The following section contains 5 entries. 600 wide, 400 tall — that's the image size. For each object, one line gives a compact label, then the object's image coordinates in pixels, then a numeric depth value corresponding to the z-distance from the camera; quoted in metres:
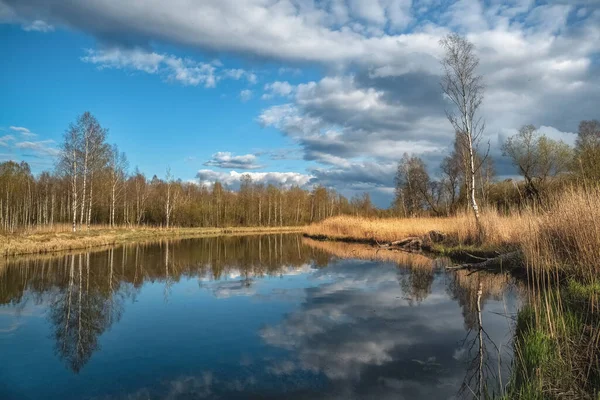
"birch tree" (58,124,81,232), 29.11
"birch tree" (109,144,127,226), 38.25
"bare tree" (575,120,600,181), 29.94
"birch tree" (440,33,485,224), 17.42
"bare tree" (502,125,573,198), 33.09
